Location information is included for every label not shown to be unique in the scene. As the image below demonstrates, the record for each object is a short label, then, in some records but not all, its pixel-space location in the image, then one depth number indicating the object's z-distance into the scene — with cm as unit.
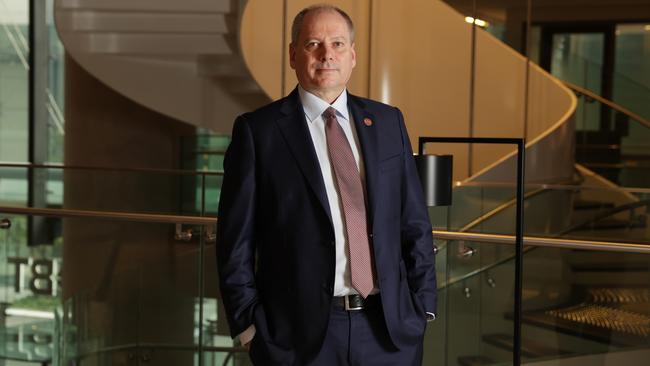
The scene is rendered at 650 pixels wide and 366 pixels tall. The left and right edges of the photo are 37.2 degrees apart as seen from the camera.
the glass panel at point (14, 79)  1055
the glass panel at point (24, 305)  475
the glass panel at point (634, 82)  1009
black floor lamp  263
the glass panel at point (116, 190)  923
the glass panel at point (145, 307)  378
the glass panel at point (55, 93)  1055
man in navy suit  187
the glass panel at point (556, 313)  340
